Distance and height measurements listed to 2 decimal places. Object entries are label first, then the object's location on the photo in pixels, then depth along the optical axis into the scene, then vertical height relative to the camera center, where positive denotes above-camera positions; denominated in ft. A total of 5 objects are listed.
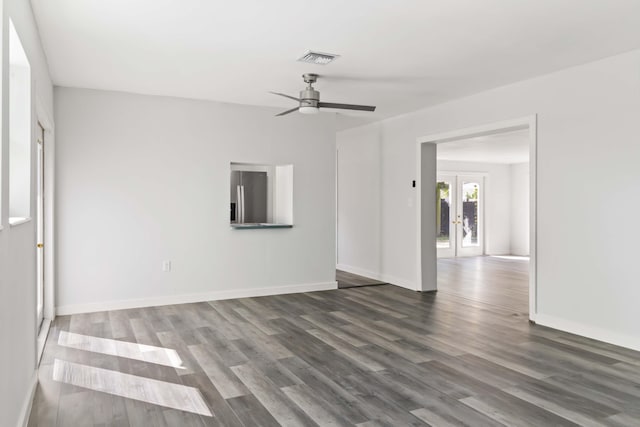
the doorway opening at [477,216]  21.35 -0.84
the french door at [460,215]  38.32 -0.81
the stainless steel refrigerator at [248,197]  20.25 +0.34
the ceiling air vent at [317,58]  13.39 +4.23
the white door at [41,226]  15.89 -0.74
